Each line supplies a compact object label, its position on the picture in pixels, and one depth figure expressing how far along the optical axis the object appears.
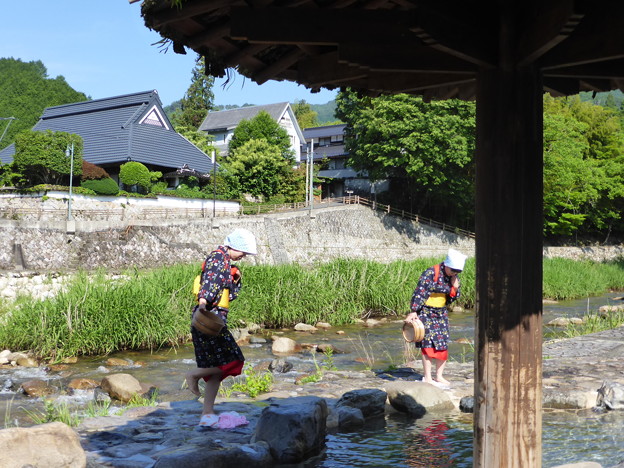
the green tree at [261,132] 50.50
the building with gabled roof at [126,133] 39.53
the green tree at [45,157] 32.47
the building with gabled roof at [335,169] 52.28
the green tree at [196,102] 66.69
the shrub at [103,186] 32.81
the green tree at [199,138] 50.16
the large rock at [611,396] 6.76
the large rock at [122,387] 9.48
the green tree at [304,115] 80.94
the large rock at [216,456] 4.32
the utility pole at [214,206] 34.96
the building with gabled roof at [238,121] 60.28
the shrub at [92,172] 35.44
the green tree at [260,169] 43.78
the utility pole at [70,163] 26.71
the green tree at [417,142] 37.91
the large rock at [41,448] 4.27
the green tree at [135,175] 36.31
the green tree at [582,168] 40.00
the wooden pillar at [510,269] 3.41
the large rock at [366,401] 6.61
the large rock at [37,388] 9.98
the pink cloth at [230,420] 5.75
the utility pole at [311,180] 35.48
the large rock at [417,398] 6.76
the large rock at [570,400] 6.88
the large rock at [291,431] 5.18
